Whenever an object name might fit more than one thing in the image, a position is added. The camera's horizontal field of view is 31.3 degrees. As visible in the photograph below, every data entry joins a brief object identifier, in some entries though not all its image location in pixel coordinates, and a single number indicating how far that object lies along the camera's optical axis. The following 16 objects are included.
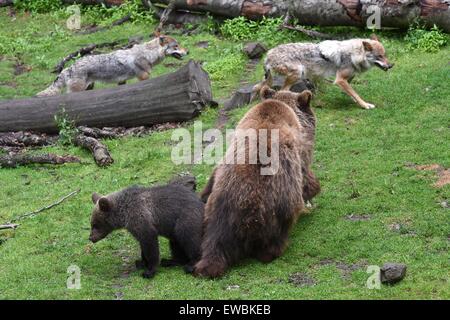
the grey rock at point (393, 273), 8.65
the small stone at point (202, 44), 20.46
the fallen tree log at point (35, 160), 14.27
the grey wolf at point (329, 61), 15.42
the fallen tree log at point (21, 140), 15.20
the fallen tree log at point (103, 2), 24.00
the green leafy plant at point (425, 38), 17.50
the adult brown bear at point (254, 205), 9.52
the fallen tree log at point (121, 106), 15.40
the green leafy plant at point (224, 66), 18.12
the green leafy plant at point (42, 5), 25.05
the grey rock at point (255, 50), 19.08
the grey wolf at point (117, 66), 17.30
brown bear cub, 9.59
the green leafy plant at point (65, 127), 15.01
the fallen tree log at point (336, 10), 17.91
